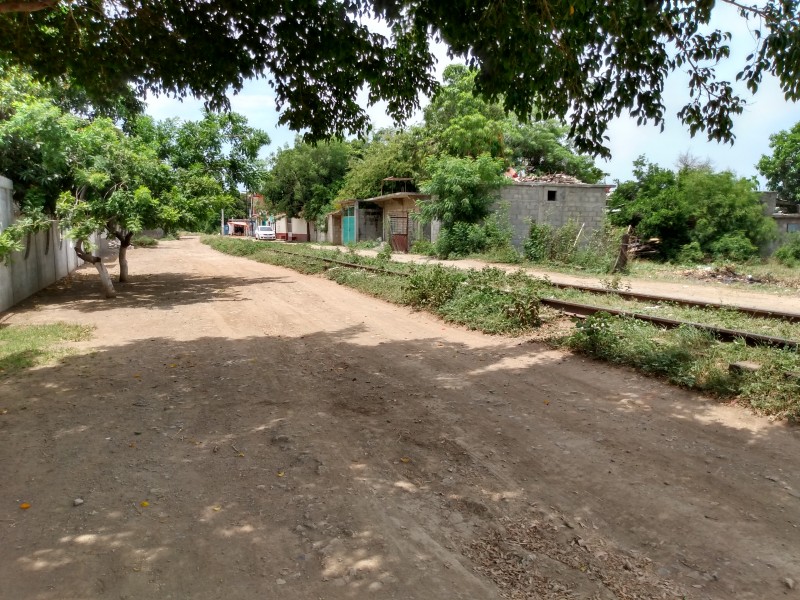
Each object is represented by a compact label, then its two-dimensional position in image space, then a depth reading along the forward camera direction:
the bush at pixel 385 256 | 21.80
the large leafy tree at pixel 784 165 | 38.25
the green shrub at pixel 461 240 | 24.50
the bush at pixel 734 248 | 22.53
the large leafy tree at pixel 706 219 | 23.09
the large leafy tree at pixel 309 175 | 47.72
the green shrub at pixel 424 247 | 26.78
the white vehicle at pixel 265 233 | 55.22
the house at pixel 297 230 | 55.38
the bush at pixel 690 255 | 23.00
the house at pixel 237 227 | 86.00
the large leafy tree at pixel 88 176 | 12.79
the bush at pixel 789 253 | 22.06
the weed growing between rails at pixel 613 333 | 5.88
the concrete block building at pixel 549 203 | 25.17
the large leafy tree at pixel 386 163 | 37.25
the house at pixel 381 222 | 31.03
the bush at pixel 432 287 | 11.58
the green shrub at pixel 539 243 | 22.22
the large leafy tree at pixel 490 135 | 31.75
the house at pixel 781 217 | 26.25
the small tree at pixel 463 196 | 24.53
